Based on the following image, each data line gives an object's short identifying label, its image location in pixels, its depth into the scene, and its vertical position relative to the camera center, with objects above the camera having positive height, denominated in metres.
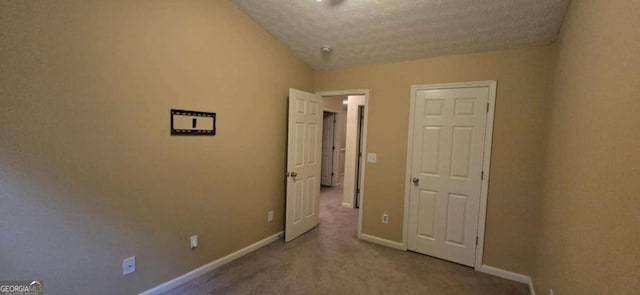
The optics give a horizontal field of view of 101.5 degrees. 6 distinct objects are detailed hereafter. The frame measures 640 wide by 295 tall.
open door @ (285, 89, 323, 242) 3.20 -0.38
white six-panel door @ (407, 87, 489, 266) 2.68 -0.35
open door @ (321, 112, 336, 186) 6.61 -0.36
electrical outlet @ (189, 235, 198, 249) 2.39 -1.04
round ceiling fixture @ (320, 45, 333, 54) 3.01 +0.98
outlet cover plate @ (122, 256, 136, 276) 1.97 -1.06
